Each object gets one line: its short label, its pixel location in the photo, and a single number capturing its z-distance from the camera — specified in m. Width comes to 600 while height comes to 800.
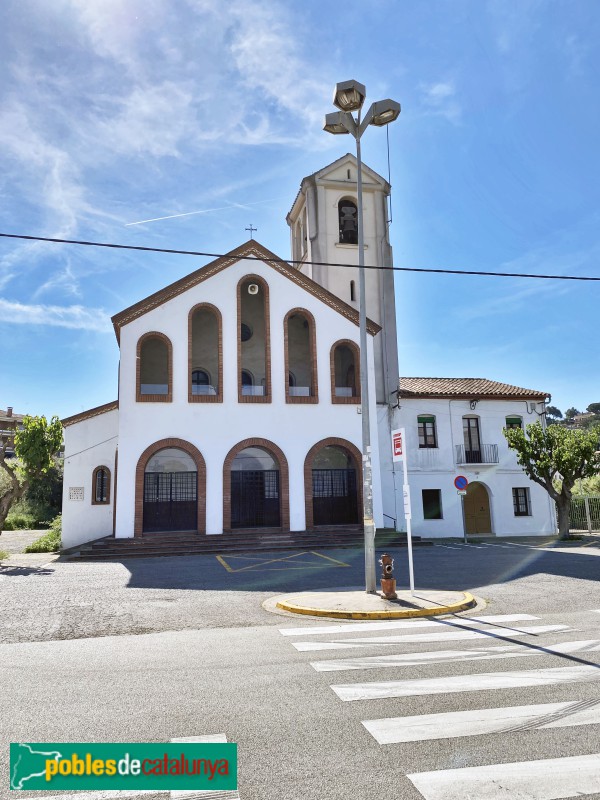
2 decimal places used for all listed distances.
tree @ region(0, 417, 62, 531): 19.80
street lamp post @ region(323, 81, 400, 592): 10.99
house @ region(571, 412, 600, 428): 125.44
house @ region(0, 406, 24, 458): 71.72
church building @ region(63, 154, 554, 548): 21.97
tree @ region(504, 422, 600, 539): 24.27
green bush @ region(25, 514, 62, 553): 22.84
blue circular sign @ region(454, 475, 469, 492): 23.47
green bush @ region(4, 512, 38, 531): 36.69
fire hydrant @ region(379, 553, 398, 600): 10.40
